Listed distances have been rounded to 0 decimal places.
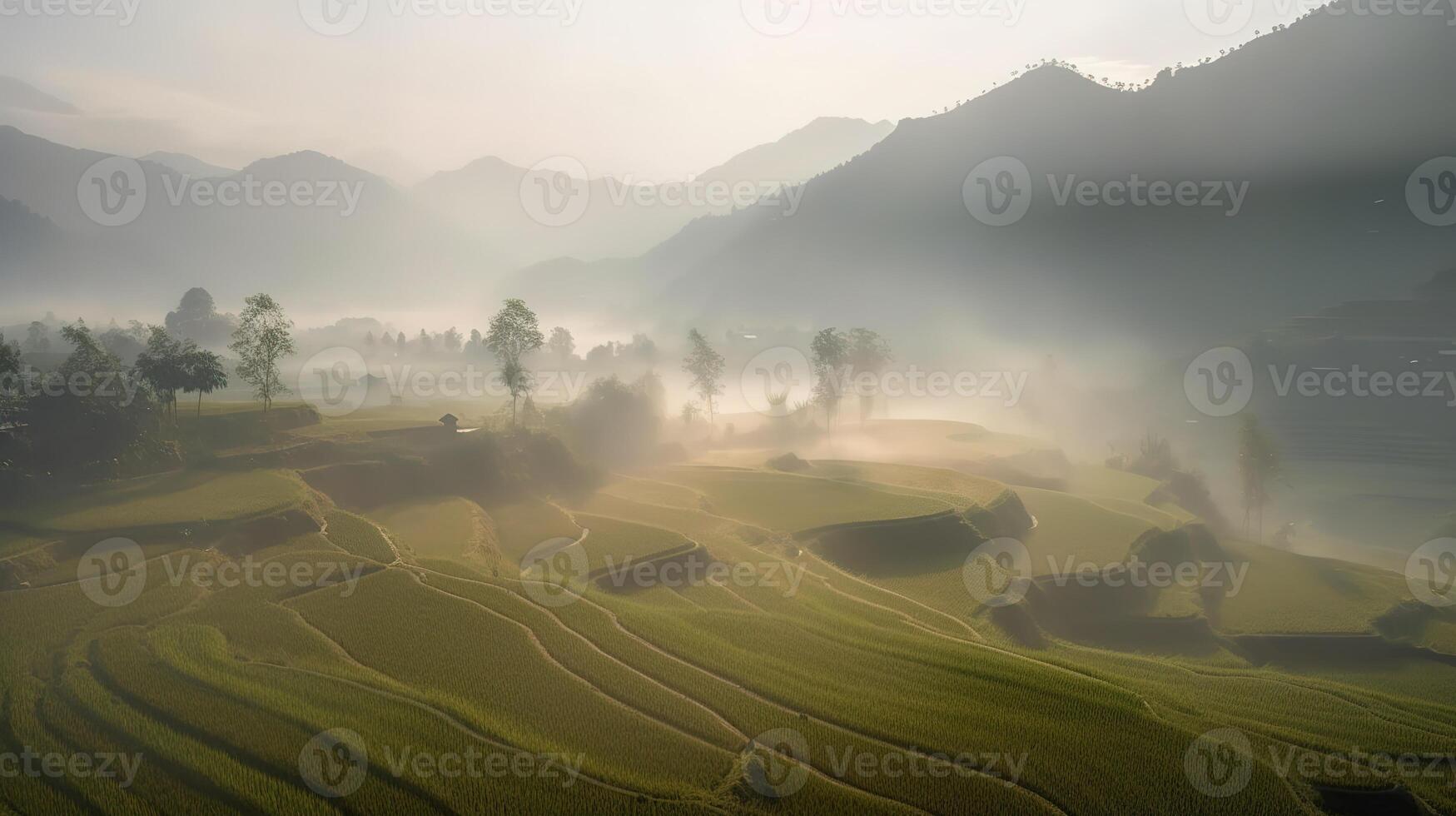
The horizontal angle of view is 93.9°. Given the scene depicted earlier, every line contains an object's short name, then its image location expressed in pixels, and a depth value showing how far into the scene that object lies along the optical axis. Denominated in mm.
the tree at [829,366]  106625
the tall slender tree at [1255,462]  84250
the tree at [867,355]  117250
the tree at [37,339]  133412
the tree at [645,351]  177888
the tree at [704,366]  107562
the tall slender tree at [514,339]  75562
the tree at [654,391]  94062
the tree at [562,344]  184250
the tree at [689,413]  107125
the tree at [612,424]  86750
